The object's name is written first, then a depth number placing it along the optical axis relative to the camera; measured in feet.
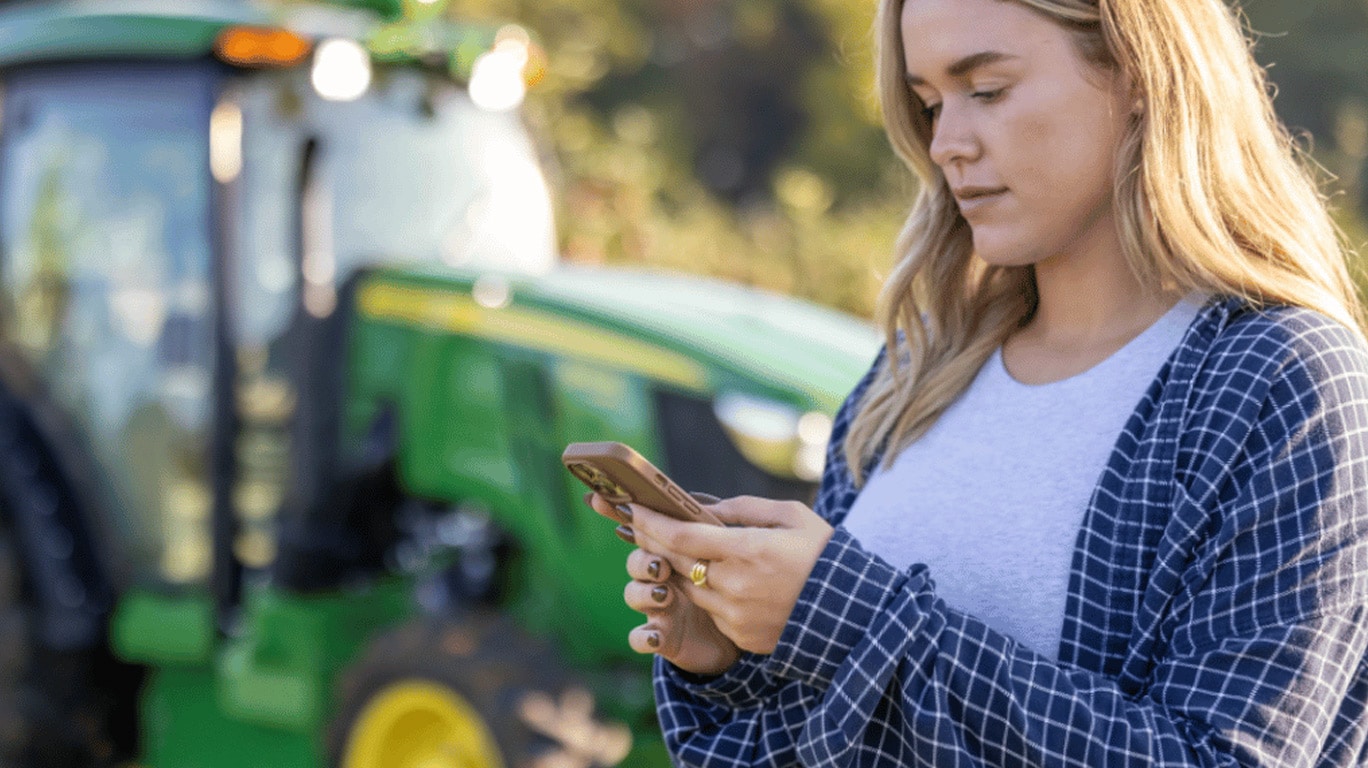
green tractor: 11.34
